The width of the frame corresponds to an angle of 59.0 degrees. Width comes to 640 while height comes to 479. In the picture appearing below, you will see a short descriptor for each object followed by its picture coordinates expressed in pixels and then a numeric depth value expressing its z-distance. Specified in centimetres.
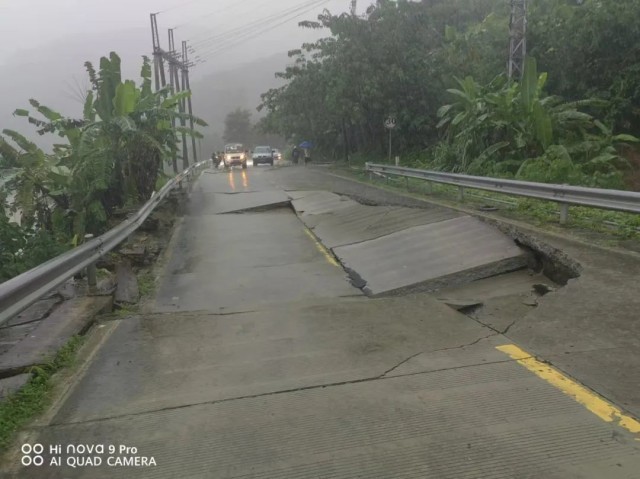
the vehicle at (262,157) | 4772
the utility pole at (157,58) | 3922
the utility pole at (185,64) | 5150
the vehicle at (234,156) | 4441
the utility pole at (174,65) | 4692
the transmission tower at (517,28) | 2073
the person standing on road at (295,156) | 4859
